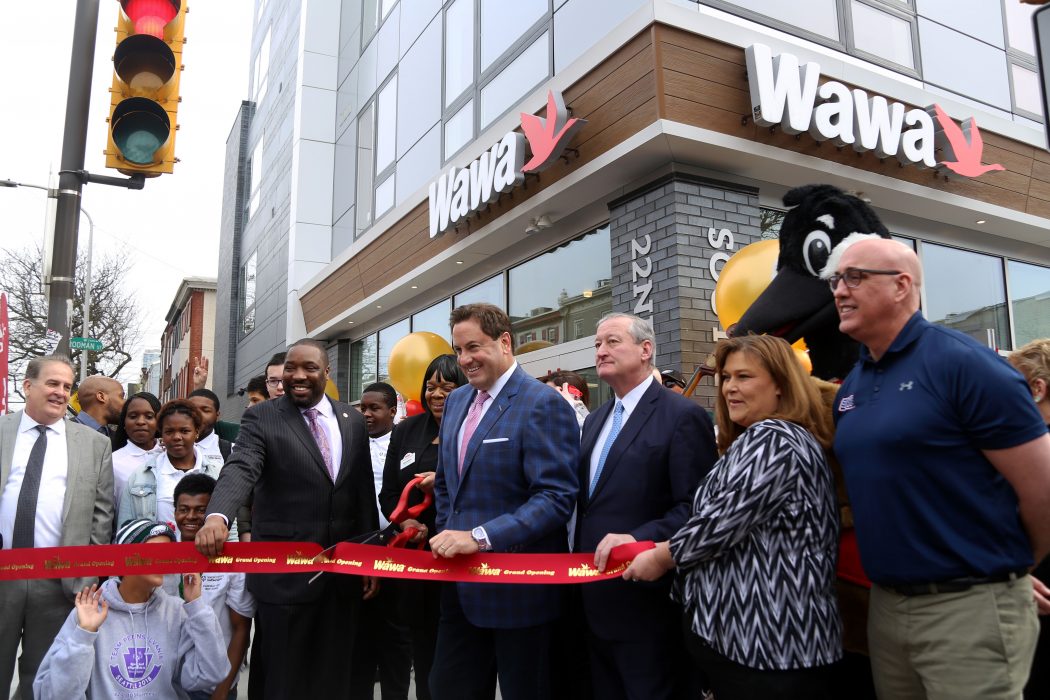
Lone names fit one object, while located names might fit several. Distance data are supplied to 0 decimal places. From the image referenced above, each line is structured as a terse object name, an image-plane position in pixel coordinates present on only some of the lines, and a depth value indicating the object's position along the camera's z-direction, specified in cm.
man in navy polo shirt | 207
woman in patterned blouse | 241
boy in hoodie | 352
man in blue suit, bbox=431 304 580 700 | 308
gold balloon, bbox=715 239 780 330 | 531
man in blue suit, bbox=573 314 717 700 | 295
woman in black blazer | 448
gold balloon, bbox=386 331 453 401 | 898
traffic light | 456
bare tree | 2314
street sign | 1243
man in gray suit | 404
